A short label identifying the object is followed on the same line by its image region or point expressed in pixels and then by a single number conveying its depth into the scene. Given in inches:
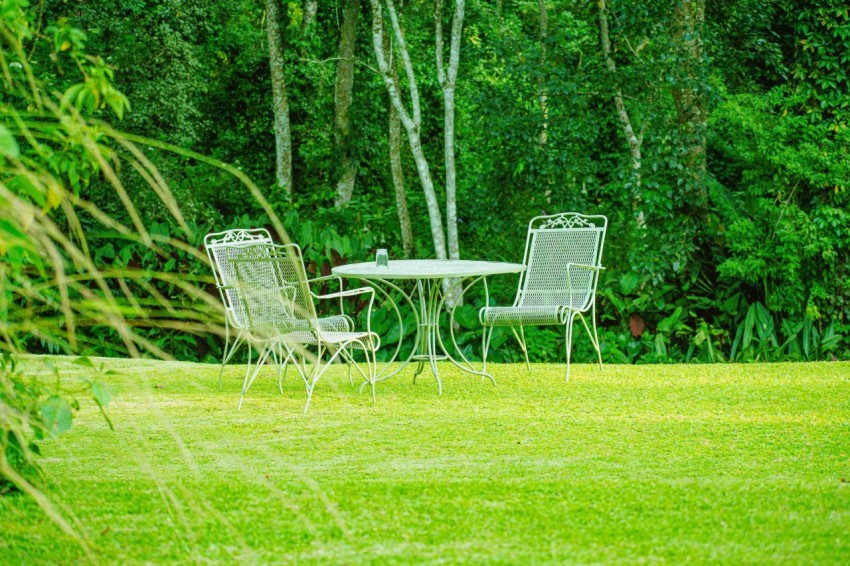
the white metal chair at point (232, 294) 438.9
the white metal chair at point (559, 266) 536.8
